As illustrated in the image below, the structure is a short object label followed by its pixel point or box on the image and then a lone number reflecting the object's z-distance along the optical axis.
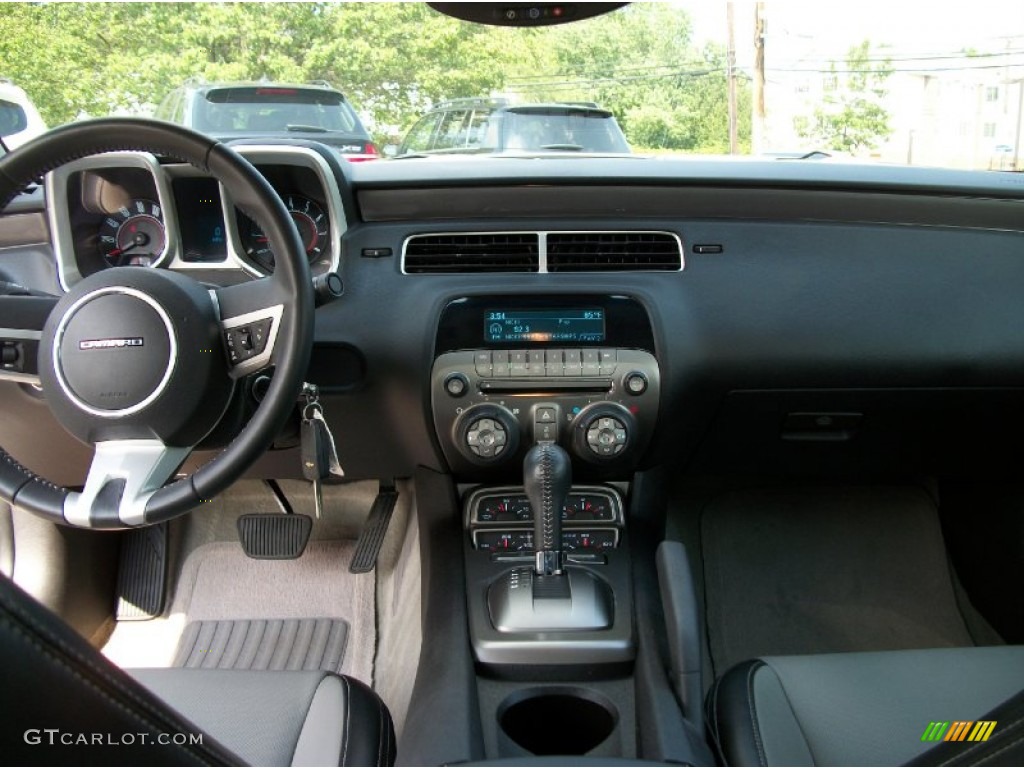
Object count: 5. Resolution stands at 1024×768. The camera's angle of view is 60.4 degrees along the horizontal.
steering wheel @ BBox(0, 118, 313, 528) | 1.50
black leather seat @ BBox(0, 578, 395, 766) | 0.54
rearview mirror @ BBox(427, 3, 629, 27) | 1.53
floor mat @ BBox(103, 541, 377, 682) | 2.54
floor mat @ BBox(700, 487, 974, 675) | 2.56
